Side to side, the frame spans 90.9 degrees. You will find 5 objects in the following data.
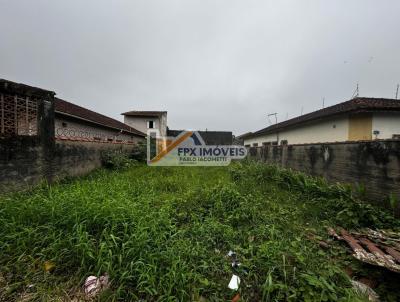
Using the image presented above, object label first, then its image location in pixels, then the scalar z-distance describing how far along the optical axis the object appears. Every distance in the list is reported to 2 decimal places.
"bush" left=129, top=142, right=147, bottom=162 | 9.16
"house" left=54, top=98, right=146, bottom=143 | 7.58
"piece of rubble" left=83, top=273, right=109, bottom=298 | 1.69
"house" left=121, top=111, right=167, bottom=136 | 23.41
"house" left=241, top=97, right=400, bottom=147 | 7.01
